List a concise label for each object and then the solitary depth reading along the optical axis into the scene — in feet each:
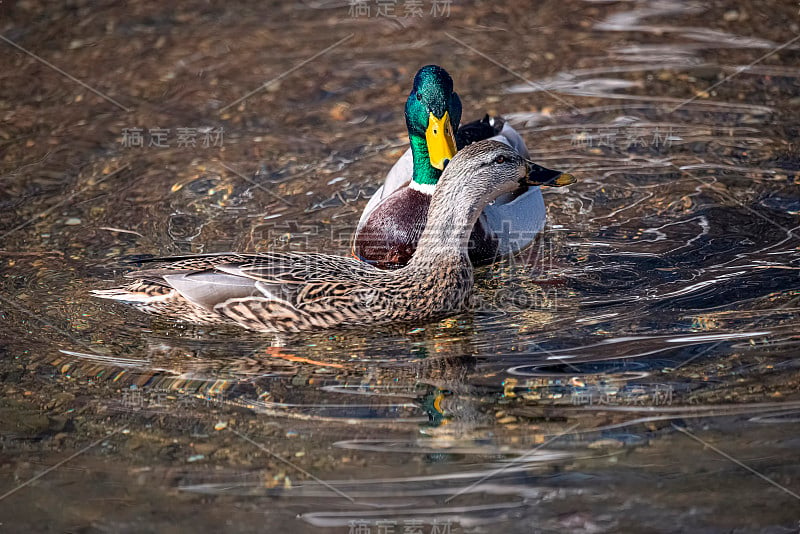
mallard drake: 45.14
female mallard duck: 37.55
